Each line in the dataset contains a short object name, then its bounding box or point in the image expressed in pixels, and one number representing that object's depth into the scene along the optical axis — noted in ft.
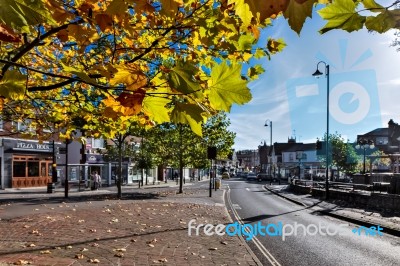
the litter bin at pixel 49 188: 96.02
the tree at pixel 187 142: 101.51
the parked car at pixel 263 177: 241.55
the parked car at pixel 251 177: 266.77
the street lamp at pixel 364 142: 136.09
